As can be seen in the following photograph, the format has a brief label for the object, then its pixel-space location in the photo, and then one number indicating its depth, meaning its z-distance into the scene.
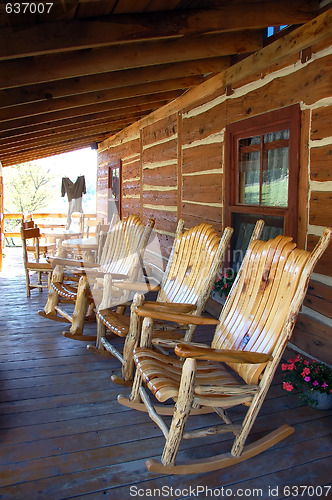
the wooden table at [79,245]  5.66
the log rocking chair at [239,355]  1.91
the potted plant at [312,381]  2.55
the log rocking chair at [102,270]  3.55
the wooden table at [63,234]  7.27
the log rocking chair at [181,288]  2.78
